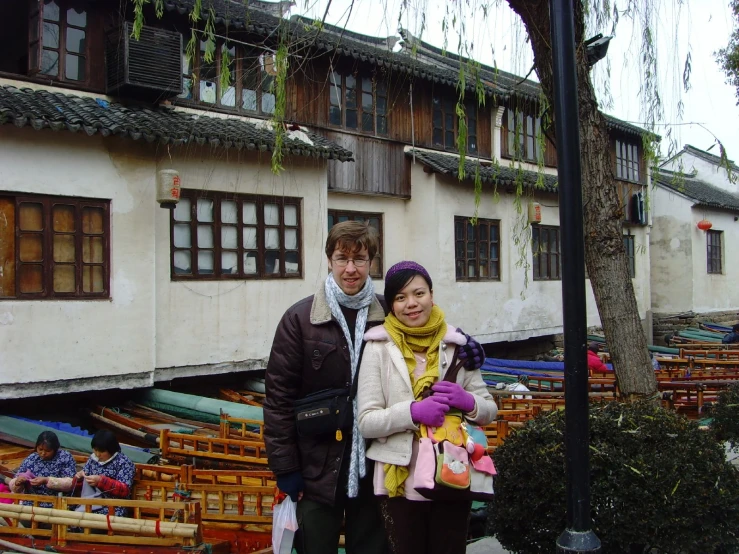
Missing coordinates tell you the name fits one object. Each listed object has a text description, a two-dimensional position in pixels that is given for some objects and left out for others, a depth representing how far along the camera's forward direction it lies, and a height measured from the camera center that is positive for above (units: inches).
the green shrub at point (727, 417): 250.8 -44.9
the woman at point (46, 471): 217.3 -54.2
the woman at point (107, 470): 211.2 -52.4
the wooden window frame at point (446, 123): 528.7 +134.7
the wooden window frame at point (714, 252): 824.3 +50.9
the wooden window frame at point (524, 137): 581.3 +136.3
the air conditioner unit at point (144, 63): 352.8 +122.3
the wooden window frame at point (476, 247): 534.3 +39.4
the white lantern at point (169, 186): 347.9 +57.2
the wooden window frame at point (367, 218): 471.7 +55.8
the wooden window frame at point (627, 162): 713.6 +139.0
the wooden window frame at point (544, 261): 600.1 +30.9
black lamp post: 107.6 +0.5
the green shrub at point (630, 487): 132.7 -37.5
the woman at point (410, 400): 106.2 -15.7
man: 111.6 -15.8
